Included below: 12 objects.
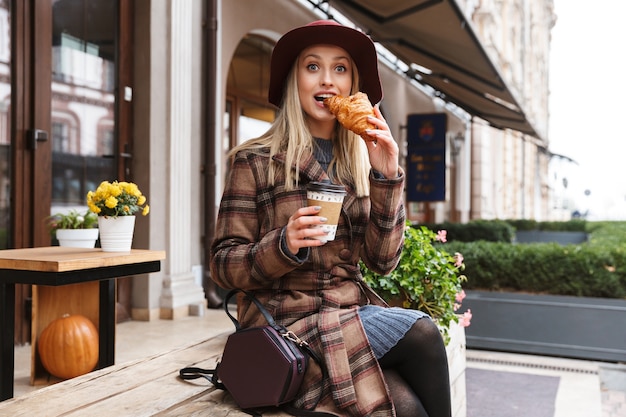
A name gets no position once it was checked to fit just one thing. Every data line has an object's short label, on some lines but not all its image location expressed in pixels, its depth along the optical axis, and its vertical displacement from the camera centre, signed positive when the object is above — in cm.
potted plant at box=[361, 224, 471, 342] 367 -41
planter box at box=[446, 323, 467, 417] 346 -89
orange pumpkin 415 -91
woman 191 -9
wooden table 331 -33
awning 850 +265
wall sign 1375 +123
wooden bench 196 -62
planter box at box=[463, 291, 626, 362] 570 -104
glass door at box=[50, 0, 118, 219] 546 +103
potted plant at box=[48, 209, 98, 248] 434 -13
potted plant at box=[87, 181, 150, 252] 386 -2
